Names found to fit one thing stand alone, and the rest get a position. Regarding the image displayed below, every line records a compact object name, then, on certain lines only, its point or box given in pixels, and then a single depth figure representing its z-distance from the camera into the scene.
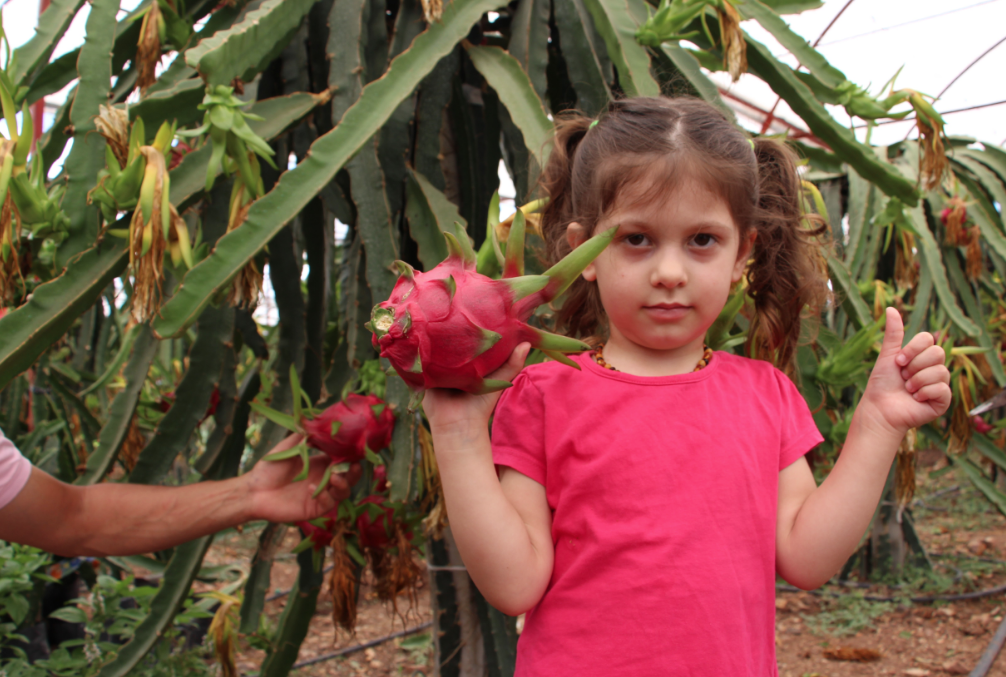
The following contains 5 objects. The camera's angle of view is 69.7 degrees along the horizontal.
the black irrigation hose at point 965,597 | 2.57
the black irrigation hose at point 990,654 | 1.97
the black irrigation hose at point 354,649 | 2.22
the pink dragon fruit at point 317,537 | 1.12
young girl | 0.65
